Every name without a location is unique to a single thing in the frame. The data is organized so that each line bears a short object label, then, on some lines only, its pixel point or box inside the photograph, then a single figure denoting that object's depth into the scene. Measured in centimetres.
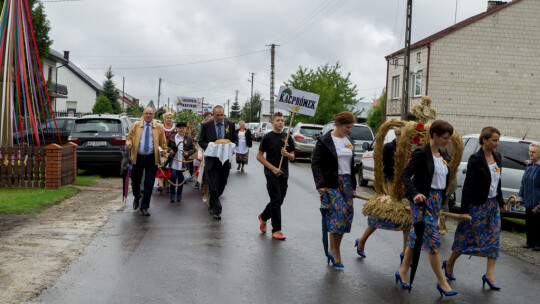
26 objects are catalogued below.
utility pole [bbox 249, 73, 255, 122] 9688
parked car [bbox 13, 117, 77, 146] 1942
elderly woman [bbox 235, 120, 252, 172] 1944
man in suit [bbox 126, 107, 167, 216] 1000
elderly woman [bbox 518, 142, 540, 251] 843
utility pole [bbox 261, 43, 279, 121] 5038
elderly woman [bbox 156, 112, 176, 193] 1298
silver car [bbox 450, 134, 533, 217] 1025
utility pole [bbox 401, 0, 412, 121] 2341
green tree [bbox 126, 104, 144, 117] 6818
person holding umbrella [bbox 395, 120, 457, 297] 562
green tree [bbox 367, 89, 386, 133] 5591
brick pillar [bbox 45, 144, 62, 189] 1302
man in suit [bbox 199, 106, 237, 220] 974
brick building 3378
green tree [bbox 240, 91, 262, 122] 10550
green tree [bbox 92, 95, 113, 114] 5409
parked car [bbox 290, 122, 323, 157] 2614
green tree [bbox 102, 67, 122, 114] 7979
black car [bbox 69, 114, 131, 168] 1630
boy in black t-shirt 823
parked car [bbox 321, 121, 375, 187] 2120
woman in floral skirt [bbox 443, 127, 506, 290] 606
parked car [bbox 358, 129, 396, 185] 1595
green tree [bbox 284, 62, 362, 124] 4481
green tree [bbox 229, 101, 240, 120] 12795
